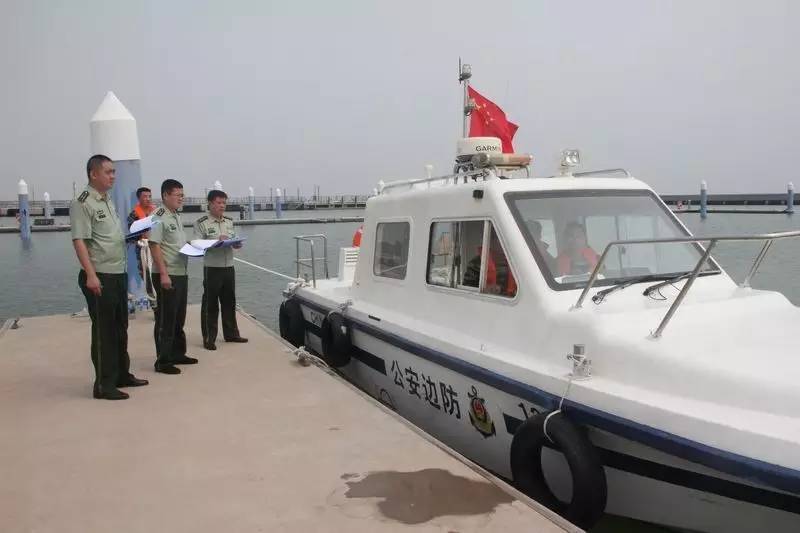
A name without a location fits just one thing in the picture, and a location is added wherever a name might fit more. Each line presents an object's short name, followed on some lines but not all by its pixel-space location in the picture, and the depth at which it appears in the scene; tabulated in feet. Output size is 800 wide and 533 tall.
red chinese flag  22.71
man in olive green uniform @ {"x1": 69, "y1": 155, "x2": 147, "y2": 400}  14.82
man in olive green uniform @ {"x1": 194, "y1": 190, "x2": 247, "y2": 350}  21.63
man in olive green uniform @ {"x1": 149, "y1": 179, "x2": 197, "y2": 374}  18.11
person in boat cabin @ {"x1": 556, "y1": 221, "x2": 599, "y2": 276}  13.91
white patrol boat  9.75
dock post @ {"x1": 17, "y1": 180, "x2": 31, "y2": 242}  113.29
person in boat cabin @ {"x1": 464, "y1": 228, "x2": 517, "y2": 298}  14.03
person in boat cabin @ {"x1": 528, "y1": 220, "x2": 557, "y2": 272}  13.74
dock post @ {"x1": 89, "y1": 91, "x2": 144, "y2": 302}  27.77
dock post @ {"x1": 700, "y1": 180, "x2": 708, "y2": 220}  152.76
